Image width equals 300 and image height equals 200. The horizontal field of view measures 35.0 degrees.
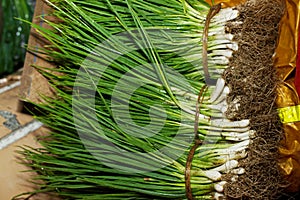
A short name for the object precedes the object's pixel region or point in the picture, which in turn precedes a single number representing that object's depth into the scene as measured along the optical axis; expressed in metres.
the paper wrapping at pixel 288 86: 1.28
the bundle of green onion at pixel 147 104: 1.19
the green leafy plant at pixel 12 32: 2.04
